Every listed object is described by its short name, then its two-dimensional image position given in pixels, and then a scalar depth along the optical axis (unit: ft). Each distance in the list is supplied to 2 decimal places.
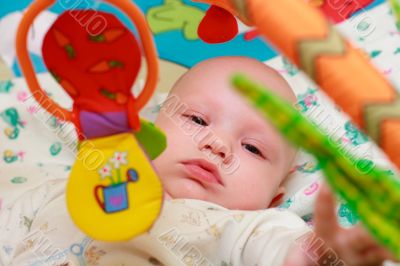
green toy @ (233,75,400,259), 1.61
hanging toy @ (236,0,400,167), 1.74
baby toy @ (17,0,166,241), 1.95
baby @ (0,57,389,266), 2.28
